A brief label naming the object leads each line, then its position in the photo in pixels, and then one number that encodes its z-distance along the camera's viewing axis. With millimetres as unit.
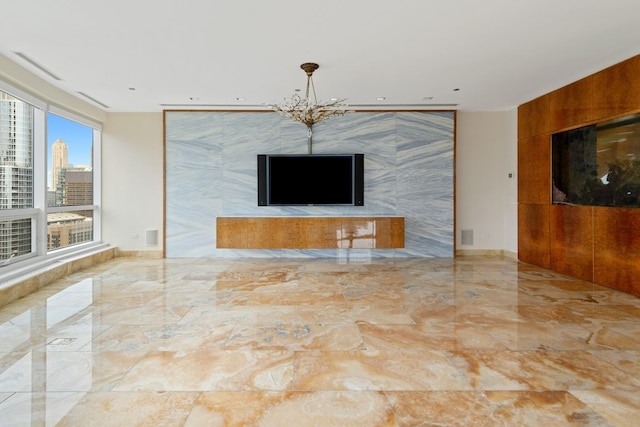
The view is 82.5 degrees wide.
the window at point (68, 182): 5684
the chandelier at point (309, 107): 4552
